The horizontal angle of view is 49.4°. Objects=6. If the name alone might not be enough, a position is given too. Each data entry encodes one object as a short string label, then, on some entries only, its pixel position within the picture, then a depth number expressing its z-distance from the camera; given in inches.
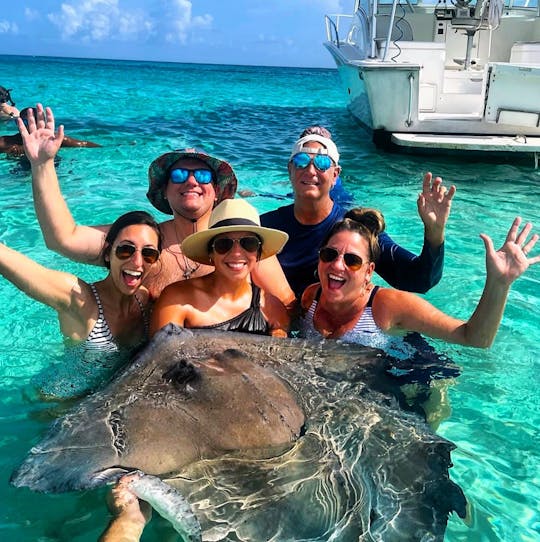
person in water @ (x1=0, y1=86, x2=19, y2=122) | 490.0
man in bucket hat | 137.0
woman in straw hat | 129.9
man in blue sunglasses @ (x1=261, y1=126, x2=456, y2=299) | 154.3
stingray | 85.3
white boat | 410.0
